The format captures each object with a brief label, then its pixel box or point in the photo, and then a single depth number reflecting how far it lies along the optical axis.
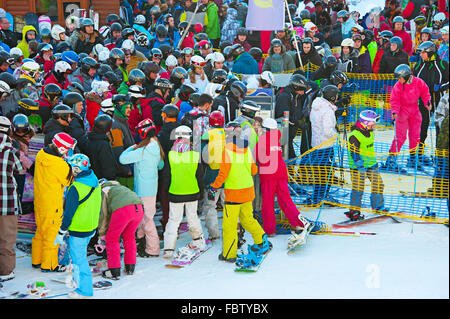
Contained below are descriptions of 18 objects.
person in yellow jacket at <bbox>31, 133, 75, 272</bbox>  15.37
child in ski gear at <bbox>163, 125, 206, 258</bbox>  16.53
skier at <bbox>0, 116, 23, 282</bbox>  15.13
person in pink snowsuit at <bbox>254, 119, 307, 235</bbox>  17.84
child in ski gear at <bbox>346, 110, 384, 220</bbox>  18.86
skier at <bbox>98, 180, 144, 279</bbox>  14.97
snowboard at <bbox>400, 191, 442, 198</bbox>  19.41
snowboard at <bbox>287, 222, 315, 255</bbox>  16.94
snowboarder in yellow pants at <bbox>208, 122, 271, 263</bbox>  16.22
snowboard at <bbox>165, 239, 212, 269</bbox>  16.27
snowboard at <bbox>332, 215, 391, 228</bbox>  19.03
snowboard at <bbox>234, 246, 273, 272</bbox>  15.62
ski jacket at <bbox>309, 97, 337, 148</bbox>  21.14
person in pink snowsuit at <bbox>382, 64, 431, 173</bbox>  22.61
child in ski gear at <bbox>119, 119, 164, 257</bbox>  16.73
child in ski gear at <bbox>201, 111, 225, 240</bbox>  17.06
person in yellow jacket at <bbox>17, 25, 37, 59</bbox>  31.31
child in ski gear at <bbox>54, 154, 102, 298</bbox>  13.78
